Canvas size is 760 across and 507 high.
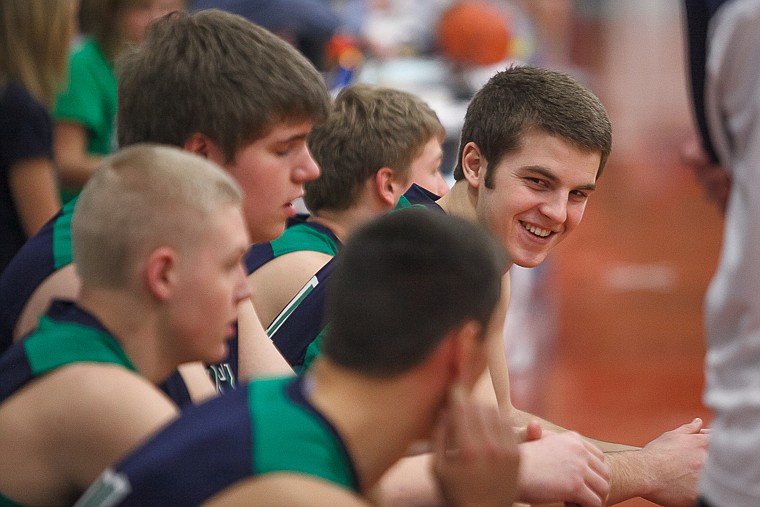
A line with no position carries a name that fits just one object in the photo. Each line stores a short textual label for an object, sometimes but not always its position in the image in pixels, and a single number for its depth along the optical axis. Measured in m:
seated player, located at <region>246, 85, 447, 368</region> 6.44
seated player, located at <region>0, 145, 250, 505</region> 3.44
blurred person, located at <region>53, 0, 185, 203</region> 9.06
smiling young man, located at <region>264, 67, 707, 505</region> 5.42
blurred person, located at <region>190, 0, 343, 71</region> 14.30
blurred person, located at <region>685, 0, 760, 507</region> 3.00
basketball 16.64
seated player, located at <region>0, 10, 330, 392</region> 4.76
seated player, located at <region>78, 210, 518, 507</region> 3.02
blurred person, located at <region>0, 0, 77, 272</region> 6.86
